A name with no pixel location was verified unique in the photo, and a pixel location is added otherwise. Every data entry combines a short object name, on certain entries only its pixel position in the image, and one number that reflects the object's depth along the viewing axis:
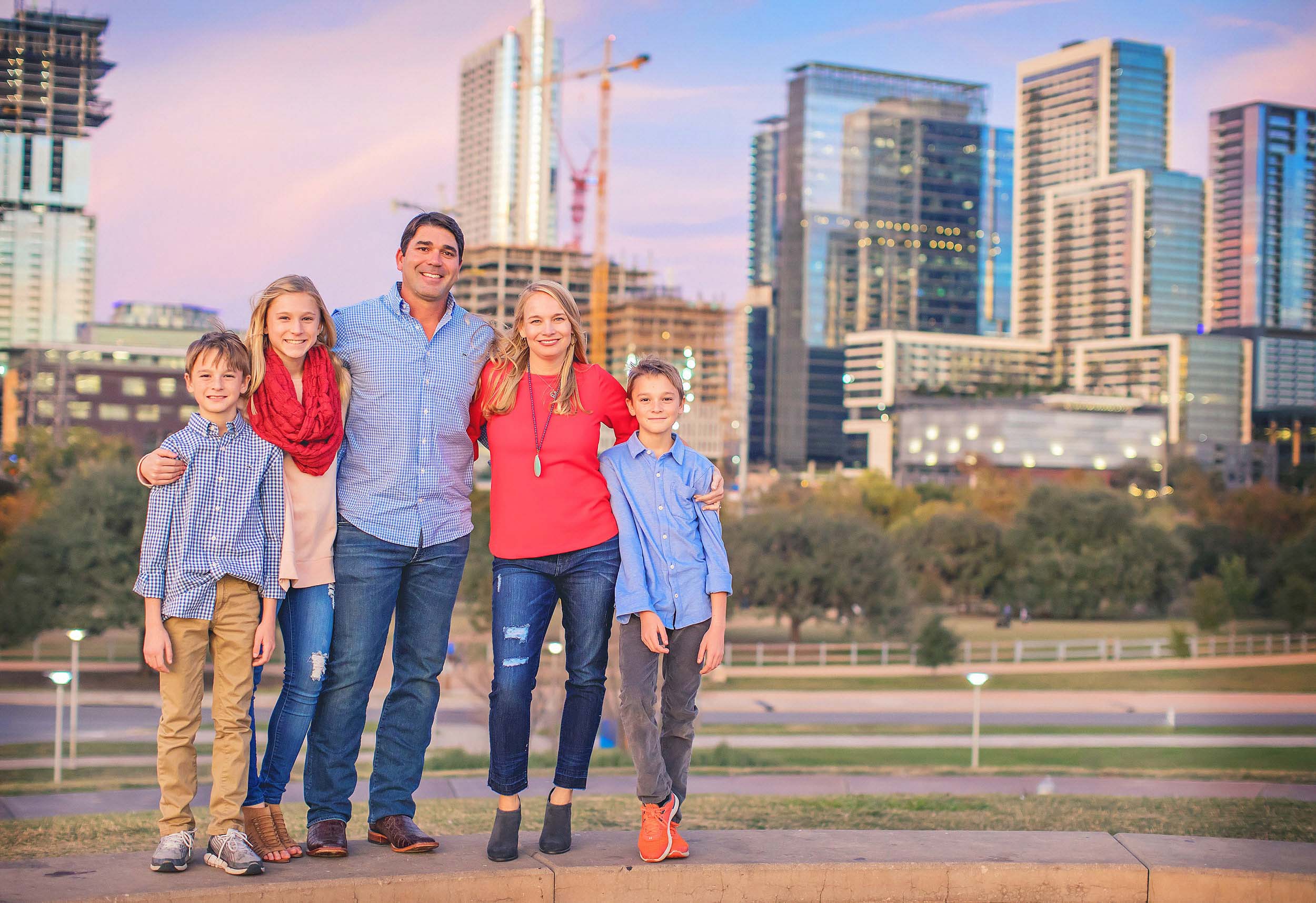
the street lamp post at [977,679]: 17.53
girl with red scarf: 4.18
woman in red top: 4.27
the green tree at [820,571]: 45.19
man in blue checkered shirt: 4.27
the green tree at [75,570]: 37.59
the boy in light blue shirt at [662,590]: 4.25
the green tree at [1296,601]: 47.59
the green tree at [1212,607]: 48.56
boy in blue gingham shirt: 4.04
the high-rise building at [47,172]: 109.50
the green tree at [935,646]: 40.81
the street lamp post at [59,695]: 15.13
